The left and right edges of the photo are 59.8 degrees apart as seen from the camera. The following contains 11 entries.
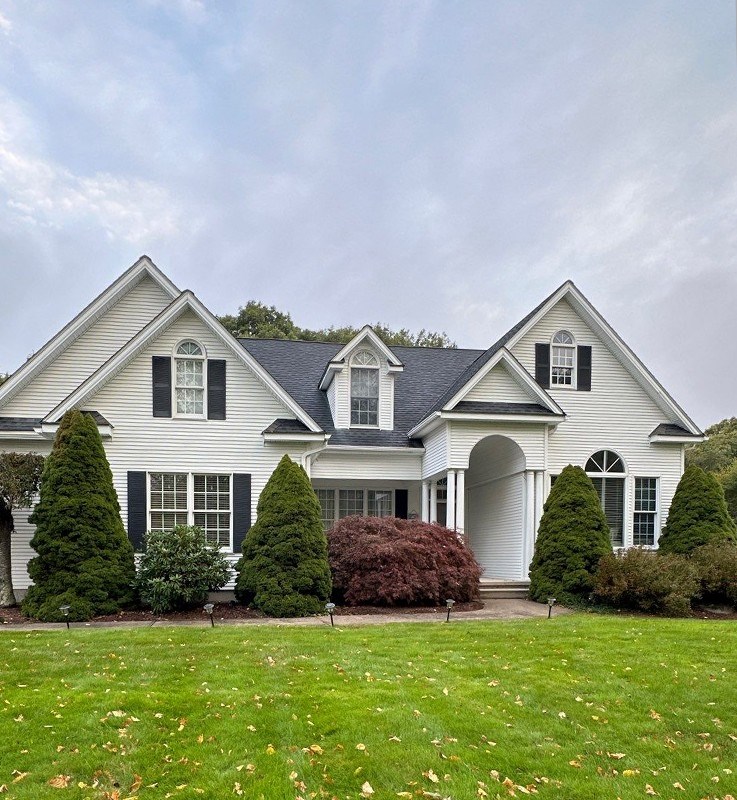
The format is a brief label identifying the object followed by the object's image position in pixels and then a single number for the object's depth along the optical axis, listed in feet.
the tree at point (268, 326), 136.15
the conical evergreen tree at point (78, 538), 42.68
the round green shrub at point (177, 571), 44.01
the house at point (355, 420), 52.16
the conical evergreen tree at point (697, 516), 52.65
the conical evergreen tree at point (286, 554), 44.14
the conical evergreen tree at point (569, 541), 49.14
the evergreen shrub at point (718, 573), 46.88
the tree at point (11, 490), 45.06
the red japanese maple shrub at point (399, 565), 46.44
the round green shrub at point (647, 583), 44.73
